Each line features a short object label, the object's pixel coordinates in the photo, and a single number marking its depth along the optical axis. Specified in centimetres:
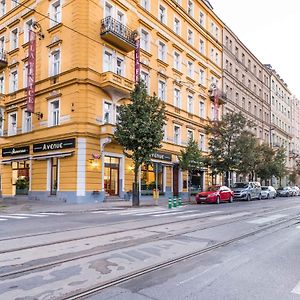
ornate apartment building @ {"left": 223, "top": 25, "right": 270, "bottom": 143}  3726
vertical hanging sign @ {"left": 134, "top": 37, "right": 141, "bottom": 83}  2255
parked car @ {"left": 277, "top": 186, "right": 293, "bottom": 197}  4004
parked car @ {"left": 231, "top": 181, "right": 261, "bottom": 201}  2569
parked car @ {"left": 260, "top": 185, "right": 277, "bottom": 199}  3110
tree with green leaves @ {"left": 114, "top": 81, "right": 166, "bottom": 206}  1762
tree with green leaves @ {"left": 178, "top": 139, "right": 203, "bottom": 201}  2303
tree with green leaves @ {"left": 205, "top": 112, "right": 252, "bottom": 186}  2650
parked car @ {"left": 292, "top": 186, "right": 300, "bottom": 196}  4326
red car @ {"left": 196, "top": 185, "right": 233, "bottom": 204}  2139
